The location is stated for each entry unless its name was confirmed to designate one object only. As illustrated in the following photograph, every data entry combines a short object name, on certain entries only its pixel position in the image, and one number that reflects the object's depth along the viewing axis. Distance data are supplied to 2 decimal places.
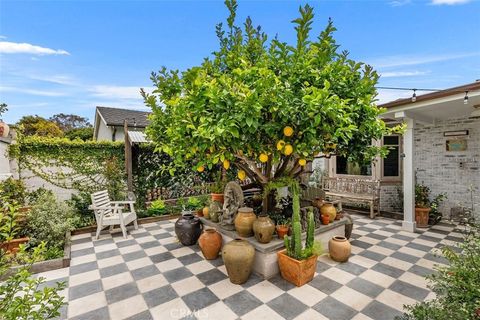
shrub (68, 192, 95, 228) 5.00
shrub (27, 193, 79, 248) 3.79
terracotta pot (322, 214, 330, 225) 3.96
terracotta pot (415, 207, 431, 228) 5.06
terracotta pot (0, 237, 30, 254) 3.55
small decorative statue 3.73
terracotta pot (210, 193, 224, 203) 4.53
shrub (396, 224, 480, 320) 1.34
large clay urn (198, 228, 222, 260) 3.47
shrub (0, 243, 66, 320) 1.10
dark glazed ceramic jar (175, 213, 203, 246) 4.02
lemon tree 2.34
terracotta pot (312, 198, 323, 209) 4.16
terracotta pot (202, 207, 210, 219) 4.30
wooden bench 5.98
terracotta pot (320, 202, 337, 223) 4.00
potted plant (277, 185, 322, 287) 2.77
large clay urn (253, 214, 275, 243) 3.12
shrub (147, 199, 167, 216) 5.83
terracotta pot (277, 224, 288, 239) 3.31
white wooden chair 4.36
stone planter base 3.00
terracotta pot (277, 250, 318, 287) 2.75
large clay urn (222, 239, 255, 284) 2.77
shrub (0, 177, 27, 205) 4.10
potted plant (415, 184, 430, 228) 5.07
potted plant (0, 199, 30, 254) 3.50
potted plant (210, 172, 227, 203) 4.56
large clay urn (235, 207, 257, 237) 3.32
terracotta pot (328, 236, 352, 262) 3.33
